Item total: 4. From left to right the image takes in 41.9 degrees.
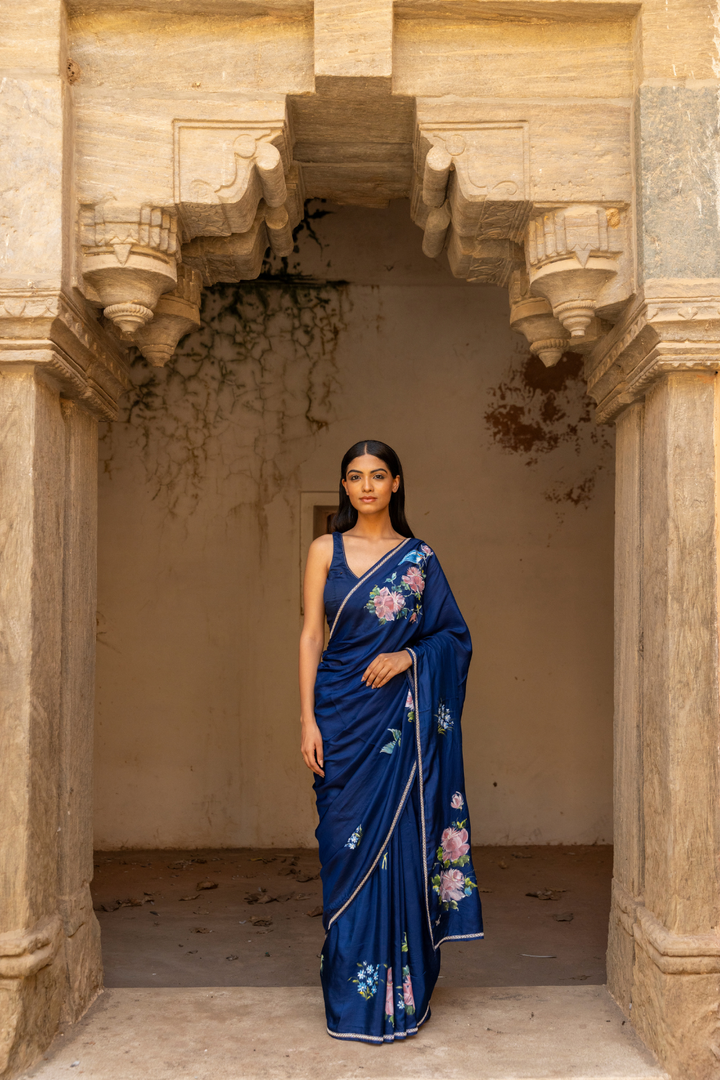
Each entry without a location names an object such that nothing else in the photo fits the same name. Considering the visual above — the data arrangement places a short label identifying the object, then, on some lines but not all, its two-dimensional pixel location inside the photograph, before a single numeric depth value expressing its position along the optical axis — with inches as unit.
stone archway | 110.1
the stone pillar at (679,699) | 107.9
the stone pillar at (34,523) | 108.4
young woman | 115.4
